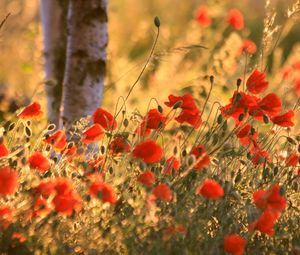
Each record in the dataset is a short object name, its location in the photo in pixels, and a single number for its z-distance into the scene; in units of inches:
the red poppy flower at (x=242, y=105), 227.1
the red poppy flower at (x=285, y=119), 229.8
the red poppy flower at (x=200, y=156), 205.3
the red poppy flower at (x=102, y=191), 179.1
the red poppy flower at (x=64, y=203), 179.8
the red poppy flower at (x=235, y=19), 427.5
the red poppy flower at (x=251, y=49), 268.1
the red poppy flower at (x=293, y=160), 229.8
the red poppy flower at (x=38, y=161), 202.7
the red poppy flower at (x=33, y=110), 233.5
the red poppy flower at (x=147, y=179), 196.1
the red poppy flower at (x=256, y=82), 235.6
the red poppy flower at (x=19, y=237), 187.0
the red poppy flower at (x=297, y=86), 307.4
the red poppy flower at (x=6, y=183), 175.9
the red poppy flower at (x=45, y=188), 183.3
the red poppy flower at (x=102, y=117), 228.5
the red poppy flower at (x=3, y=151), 212.2
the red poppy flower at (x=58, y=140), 223.1
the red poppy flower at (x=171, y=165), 221.9
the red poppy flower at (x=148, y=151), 200.2
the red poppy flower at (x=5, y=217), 187.0
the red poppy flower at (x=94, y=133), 223.8
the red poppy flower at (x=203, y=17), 453.4
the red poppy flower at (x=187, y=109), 225.8
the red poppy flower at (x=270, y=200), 192.4
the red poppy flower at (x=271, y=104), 227.3
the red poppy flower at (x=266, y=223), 188.9
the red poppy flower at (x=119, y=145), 224.1
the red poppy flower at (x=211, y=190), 183.8
